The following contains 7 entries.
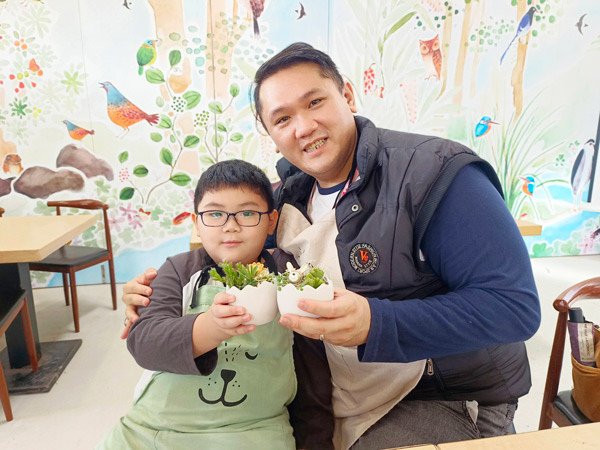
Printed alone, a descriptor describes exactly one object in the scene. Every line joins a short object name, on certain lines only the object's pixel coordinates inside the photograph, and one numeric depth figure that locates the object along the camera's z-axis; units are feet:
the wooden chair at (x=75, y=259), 9.70
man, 3.07
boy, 3.40
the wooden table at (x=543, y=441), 2.17
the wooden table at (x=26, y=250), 6.66
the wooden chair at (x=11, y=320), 6.82
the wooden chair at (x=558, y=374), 4.32
